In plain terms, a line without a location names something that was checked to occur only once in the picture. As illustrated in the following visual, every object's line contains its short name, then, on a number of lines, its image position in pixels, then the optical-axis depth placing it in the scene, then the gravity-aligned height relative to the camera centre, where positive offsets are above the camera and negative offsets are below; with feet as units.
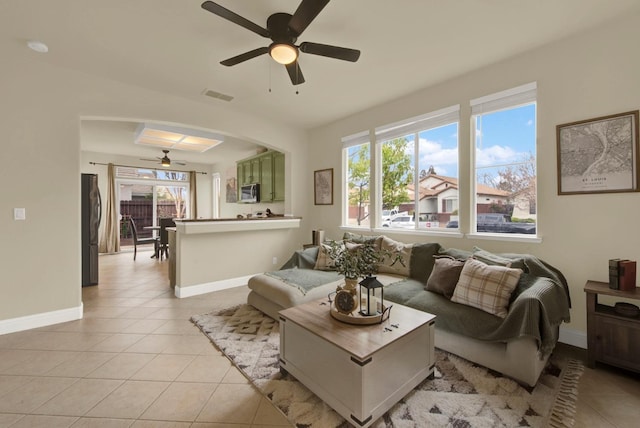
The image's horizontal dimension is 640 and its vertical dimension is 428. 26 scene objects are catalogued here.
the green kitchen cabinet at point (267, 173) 18.34 +3.10
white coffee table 4.97 -2.96
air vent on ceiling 11.88 +5.41
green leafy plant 6.48 -1.17
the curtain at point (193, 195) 28.27 +2.10
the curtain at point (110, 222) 23.75 -0.56
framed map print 7.38 +1.66
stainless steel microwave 20.74 +1.70
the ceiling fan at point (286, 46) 6.61 +4.33
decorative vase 6.56 -1.68
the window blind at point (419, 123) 11.07 +4.05
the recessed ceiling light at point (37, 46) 8.40 +5.38
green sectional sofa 6.24 -2.53
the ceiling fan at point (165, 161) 21.65 +4.38
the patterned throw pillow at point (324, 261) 11.85 -2.06
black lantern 6.14 -1.99
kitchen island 12.64 -1.87
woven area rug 5.28 -4.01
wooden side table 6.44 -2.99
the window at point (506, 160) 9.32 +1.93
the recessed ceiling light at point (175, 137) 14.58 +4.66
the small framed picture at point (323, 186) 16.21 +1.70
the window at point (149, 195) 25.57 +1.99
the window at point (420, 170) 11.34 +2.00
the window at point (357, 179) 14.52 +1.95
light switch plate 9.21 +0.08
